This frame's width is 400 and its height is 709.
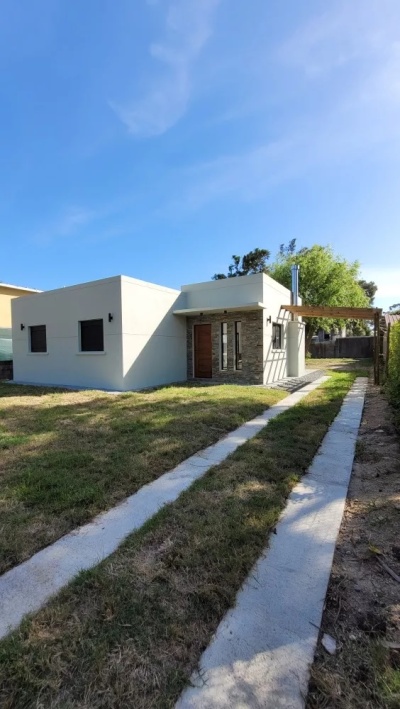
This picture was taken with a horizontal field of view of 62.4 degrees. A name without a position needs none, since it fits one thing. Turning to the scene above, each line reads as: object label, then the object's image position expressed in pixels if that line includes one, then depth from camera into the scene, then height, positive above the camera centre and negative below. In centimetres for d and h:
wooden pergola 1204 +120
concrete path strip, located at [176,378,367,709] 144 -152
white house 1104 +52
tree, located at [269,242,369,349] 2509 +489
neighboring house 1661 +261
